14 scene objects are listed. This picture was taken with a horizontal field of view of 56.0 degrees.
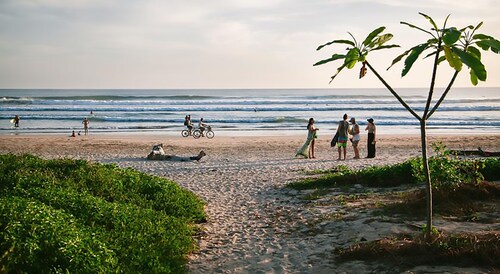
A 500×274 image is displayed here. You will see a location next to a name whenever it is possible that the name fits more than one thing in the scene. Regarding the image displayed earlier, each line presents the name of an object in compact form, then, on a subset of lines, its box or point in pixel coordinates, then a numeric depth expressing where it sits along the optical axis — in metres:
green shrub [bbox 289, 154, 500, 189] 9.58
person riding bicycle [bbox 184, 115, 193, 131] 29.66
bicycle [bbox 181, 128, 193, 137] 30.03
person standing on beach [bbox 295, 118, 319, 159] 17.86
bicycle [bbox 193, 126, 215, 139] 29.33
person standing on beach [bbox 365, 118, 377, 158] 17.75
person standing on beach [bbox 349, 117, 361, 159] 17.97
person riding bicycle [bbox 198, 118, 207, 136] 29.48
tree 4.60
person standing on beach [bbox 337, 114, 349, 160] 17.58
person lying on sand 17.44
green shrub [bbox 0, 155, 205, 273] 4.73
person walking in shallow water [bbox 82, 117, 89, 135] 30.70
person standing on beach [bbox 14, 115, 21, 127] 34.50
